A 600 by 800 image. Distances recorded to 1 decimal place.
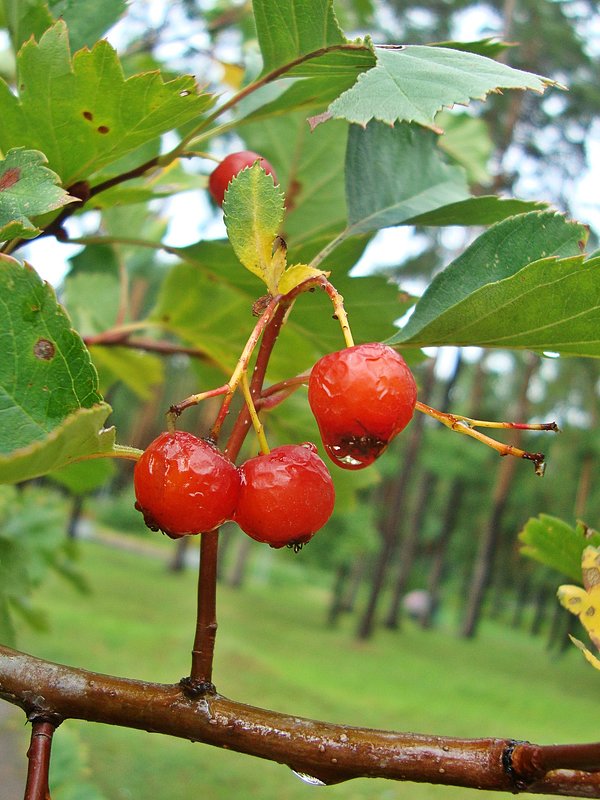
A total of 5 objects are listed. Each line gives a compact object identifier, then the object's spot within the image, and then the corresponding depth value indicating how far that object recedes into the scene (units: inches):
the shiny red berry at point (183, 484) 4.1
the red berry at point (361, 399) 4.0
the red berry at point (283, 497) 4.3
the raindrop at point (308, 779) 4.3
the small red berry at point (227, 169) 5.6
